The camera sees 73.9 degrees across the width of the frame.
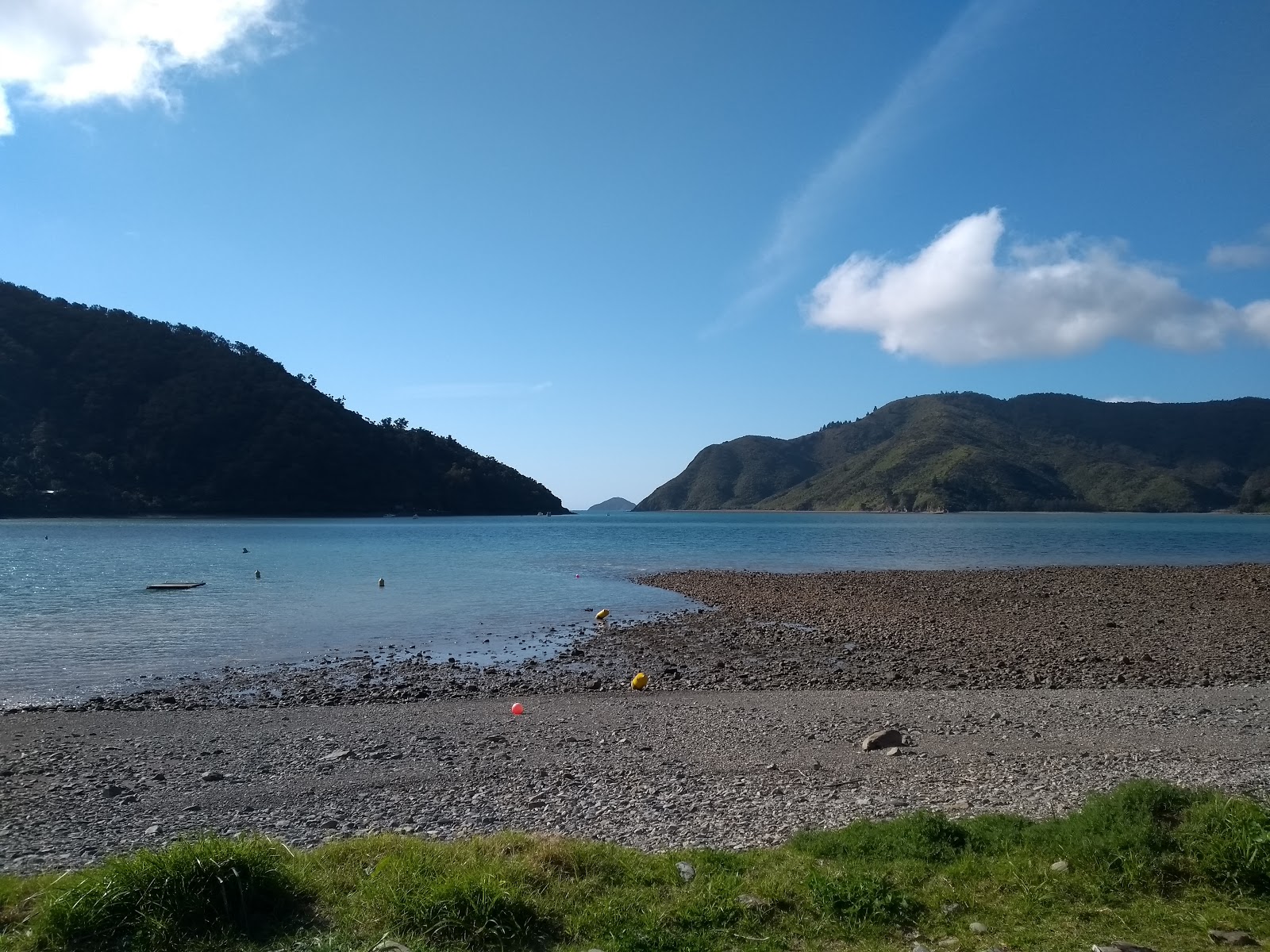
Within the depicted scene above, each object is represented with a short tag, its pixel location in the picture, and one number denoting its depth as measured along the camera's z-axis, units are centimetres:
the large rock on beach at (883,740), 1154
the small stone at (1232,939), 507
